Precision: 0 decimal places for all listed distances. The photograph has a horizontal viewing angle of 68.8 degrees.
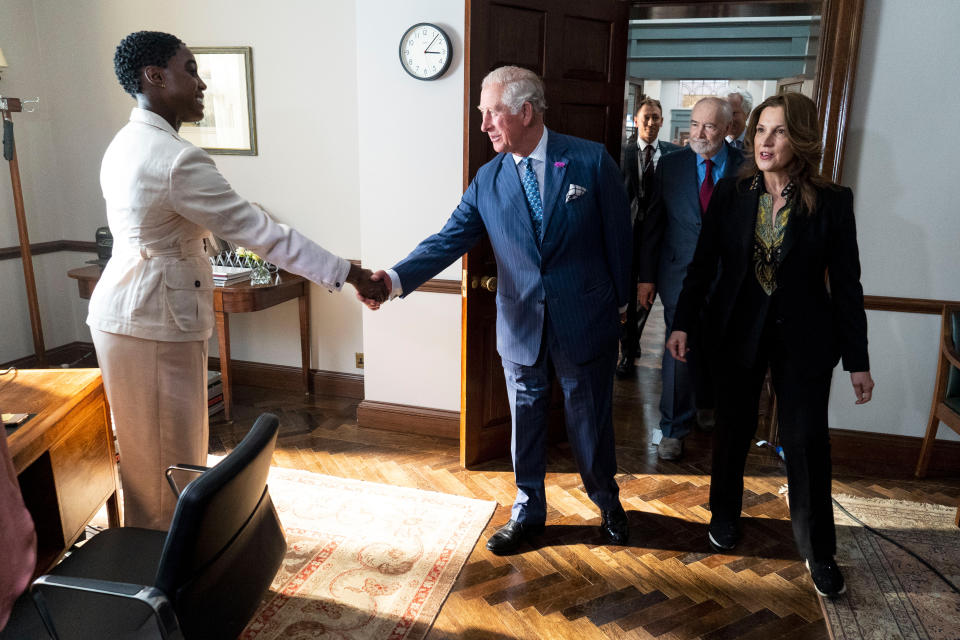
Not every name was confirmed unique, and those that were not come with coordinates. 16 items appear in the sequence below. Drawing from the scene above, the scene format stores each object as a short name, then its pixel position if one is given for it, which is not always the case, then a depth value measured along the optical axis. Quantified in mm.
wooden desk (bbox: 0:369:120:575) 1843
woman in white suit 2004
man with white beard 3391
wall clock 3420
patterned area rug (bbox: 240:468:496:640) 2309
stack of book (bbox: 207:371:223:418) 4059
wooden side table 3848
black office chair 1370
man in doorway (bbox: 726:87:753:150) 3825
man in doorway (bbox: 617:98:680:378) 4309
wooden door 2996
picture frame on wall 4195
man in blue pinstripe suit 2490
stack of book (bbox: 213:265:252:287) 3904
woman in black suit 2256
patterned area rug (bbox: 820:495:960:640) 2340
